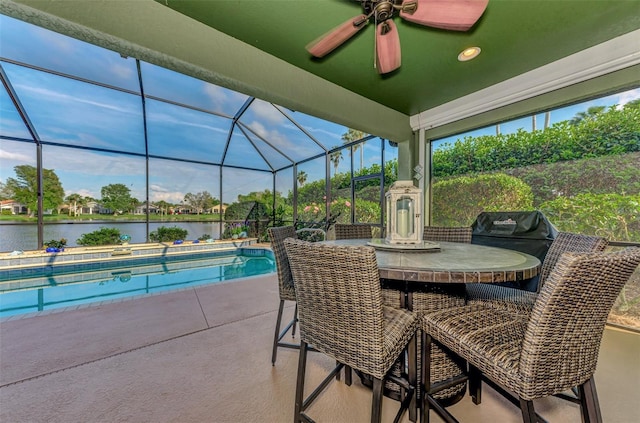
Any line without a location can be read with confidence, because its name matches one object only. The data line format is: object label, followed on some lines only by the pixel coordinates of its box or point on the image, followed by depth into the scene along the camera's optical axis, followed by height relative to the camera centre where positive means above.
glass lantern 1.92 -0.02
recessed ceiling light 2.66 +1.70
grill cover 2.54 -0.25
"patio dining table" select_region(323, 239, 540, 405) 1.17 -0.30
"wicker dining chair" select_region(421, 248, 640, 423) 0.91 -0.51
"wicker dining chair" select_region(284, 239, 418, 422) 1.10 -0.49
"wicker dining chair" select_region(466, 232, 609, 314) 1.62 -0.62
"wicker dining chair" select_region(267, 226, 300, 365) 2.03 -0.54
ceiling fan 1.63 +1.32
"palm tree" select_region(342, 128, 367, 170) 5.73 +1.71
